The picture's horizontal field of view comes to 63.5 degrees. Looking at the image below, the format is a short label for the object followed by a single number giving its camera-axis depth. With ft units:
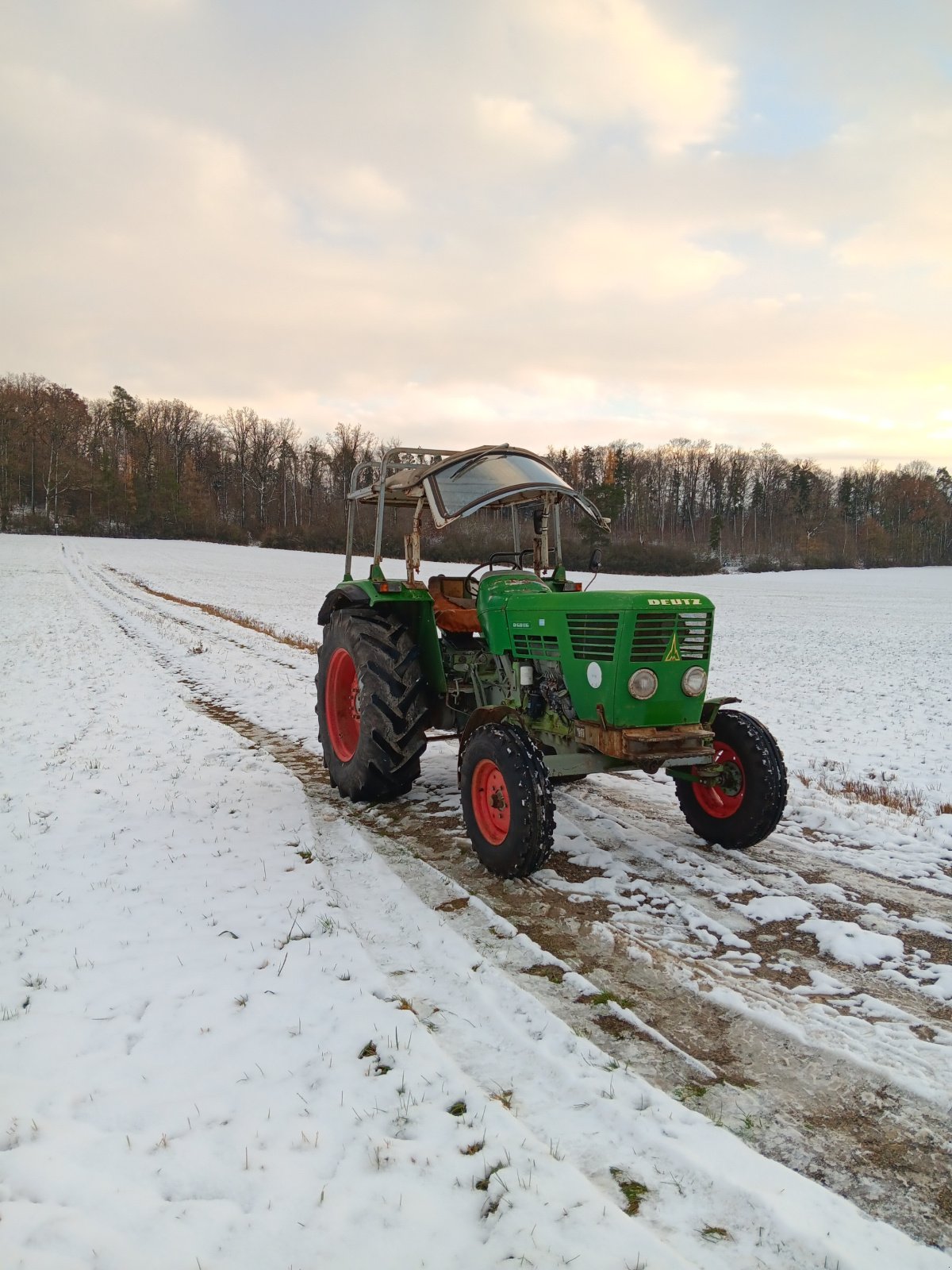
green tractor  13.41
